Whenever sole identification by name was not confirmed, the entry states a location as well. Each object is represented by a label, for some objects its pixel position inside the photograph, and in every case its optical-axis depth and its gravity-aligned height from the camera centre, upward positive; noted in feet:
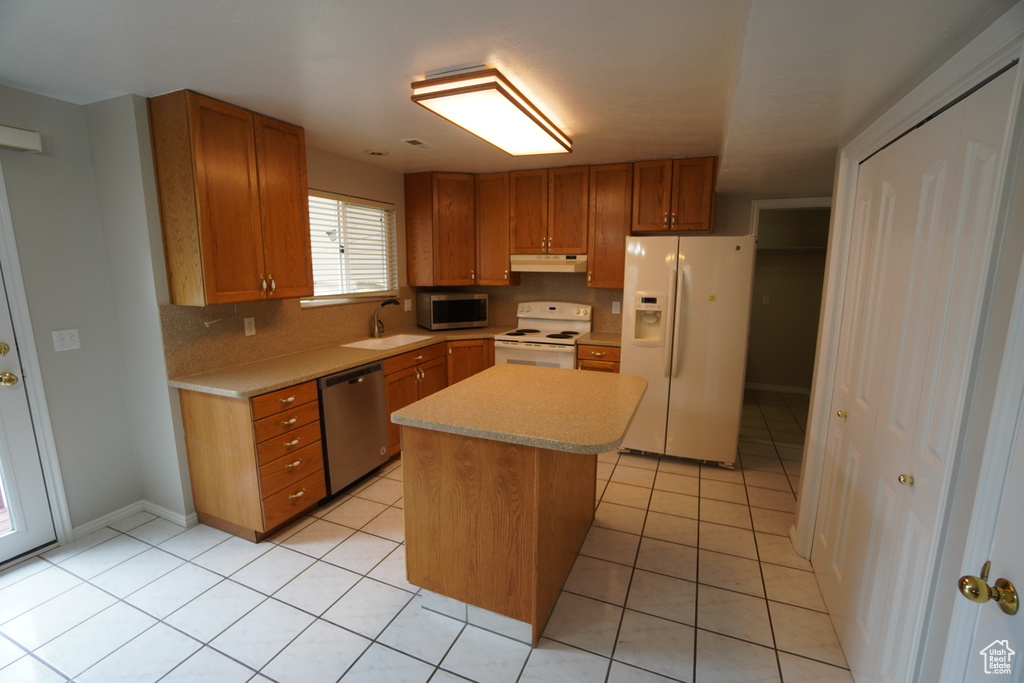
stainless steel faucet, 12.64 -1.56
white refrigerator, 10.31 -1.57
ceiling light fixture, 6.29 +2.56
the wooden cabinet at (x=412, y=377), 10.84 -2.73
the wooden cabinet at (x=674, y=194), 11.44 +2.05
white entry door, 7.14 -3.22
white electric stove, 12.31 -1.85
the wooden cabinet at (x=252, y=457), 7.66 -3.31
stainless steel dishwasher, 9.04 -3.27
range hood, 12.92 +0.28
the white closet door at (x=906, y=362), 3.56 -0.90
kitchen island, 5.49 -2.83
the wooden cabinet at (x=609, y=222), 12.25 +1.41
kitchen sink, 11.63 -1.90
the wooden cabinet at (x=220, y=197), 7.27 +1.33
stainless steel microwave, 13.60 -1.20
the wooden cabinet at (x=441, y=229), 13.51 +1.33
